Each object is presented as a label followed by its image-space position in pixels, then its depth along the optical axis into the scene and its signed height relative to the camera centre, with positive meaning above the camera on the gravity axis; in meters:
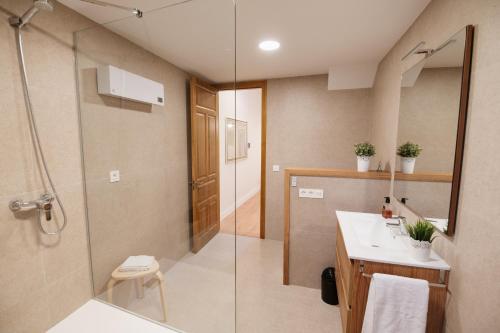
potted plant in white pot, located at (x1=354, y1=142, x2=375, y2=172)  2.09 -0.08
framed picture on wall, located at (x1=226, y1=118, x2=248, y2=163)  2.44 +0.07
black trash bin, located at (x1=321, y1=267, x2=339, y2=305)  2.06 -1.35
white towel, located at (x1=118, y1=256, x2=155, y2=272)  1.86 -1.01
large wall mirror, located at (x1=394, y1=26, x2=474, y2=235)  1.15 +0.10
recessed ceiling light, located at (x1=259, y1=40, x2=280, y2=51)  2.09 +0.97
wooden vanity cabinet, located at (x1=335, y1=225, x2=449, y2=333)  1.24 -0.87
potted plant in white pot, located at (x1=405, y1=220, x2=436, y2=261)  1.25 -0.54
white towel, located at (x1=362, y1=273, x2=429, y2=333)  1.16 -0.85
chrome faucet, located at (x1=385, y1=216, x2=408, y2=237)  1.59 -0.60
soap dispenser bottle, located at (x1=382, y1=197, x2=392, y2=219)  1.84 -0.54
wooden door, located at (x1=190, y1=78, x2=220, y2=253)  2.17 -0.13
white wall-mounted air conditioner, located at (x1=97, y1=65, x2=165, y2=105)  1.72 +0.48
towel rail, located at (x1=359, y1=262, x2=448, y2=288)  1.34 -0.76
